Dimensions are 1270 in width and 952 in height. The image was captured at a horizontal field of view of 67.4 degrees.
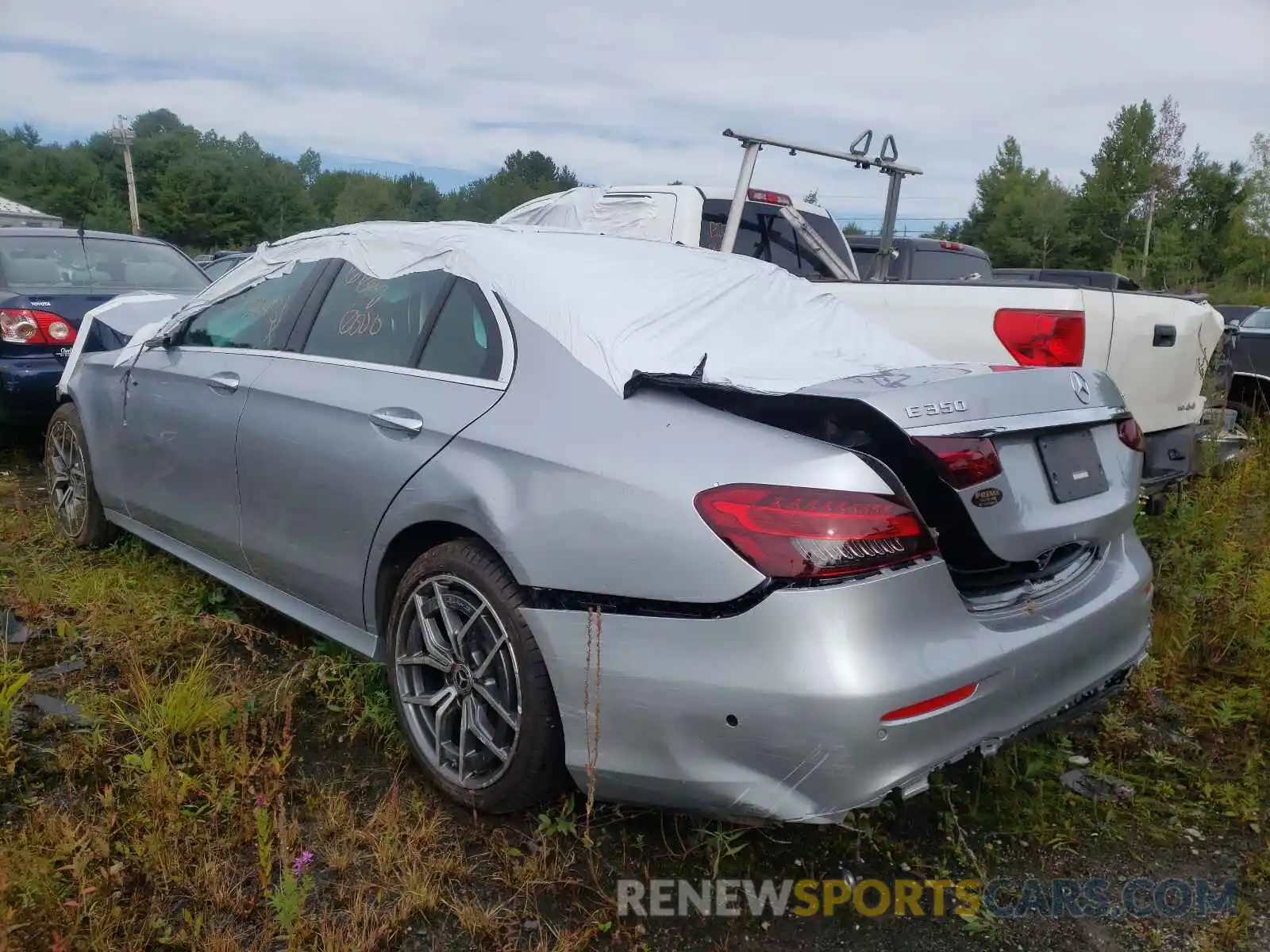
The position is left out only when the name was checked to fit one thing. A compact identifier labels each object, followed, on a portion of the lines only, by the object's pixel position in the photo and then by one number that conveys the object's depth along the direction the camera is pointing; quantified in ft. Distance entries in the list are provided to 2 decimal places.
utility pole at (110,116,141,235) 147.13
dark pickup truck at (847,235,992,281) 26.76
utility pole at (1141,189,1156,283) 152.98
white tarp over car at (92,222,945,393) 8.33
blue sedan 19.40
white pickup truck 12.10
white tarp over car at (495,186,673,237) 19.83
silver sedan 6.60
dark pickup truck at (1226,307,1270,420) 25.17
